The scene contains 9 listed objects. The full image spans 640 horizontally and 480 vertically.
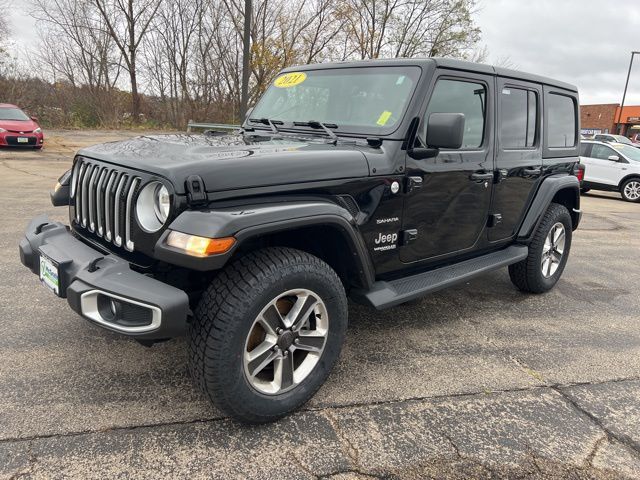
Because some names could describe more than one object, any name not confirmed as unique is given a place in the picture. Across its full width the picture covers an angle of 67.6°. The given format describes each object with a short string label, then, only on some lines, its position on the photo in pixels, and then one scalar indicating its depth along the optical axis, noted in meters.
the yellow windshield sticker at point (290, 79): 3.73
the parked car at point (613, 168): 12.92
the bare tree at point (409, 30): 24.00
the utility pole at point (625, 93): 33.29
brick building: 42.86
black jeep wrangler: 2.12
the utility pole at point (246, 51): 11.93
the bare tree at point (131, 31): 24.47
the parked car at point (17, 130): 13.89
